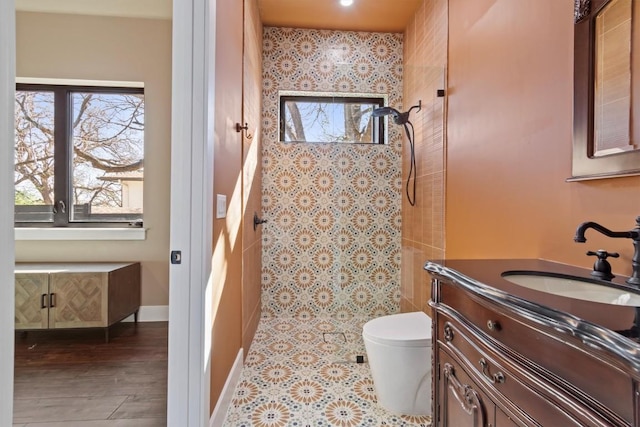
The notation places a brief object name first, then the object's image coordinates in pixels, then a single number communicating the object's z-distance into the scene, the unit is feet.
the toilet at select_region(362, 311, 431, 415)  5.19
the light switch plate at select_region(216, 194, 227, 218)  4.75
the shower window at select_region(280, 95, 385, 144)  9.57
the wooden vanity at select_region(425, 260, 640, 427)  1.54
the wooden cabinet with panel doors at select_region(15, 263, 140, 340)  7.53
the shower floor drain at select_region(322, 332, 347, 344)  8.27
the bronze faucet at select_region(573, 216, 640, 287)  2.60
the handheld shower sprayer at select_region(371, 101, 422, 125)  8.45
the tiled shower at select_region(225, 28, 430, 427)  9.46
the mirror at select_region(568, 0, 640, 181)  2.86
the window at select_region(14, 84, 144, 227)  9.20
